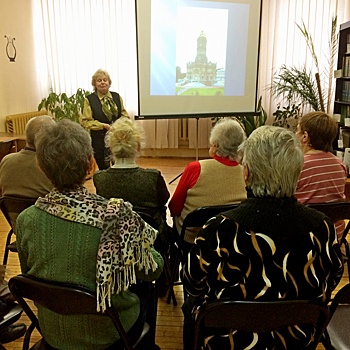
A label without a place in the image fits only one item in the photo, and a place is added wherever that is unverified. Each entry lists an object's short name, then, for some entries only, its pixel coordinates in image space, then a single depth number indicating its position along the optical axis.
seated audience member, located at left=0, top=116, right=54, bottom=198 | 2.25
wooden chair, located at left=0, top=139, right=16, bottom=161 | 3.63
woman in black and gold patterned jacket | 1.14
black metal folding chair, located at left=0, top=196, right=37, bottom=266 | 2.03
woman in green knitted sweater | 1.20
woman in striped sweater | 2.19
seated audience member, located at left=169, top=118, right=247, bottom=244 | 2.07
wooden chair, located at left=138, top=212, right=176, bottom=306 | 1.98
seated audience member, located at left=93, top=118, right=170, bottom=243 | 2.07
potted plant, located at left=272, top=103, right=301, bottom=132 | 5.85
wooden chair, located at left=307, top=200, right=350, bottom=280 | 1.93
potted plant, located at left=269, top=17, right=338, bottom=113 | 5.31
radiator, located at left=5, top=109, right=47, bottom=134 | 4.98
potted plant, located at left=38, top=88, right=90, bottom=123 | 5.04
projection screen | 4.34
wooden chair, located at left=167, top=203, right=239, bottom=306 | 1.89
